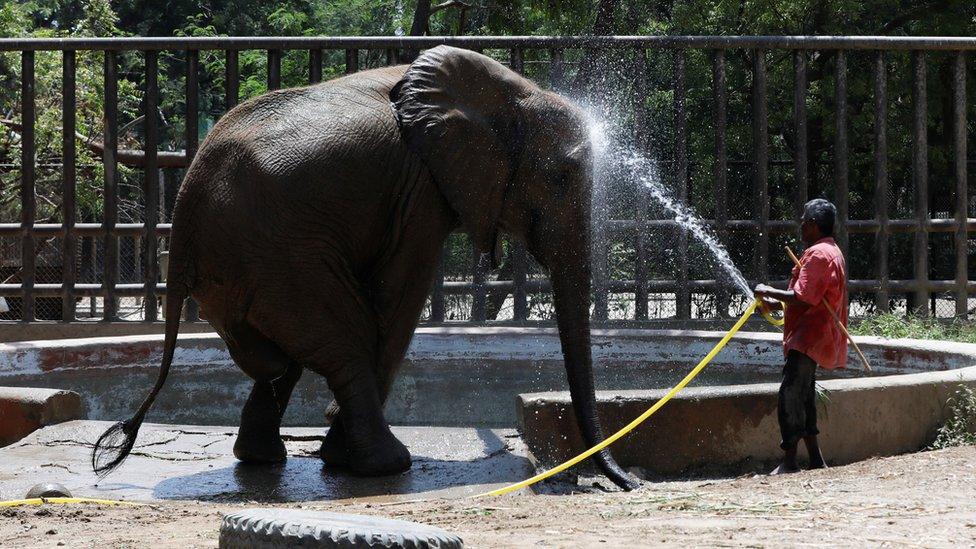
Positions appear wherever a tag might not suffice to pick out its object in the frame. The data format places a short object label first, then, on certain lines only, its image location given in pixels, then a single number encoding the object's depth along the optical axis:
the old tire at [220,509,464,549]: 7.43
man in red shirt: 12.74
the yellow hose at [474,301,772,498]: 11.65
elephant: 12.53
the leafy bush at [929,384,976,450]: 13.60
